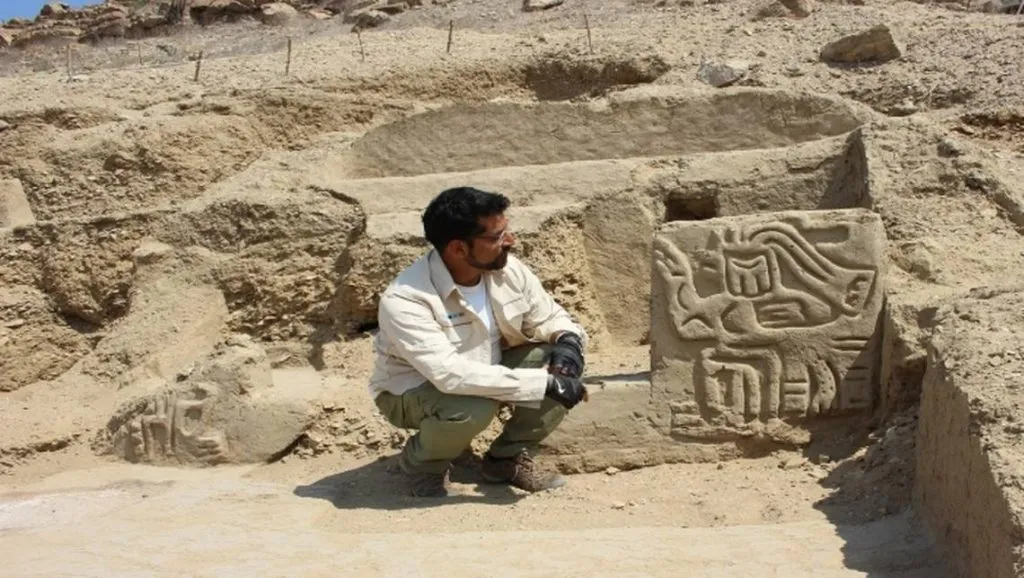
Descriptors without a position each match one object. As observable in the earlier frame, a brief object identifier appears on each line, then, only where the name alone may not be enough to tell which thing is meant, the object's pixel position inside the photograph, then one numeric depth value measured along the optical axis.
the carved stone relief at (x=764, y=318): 4.75
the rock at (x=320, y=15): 18.83
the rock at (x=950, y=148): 5.94
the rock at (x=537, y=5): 14.66
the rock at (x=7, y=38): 20.48
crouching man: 4.23
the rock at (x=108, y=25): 19.95
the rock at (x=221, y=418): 5.66
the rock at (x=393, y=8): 17.06
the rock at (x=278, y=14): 19.06
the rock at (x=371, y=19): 16.02
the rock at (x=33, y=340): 7.86
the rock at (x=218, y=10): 20.06
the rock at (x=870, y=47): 9.52
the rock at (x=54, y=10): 22.22
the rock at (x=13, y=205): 8.92
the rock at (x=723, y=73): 9.70
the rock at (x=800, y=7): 11.27
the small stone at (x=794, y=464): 4.68
